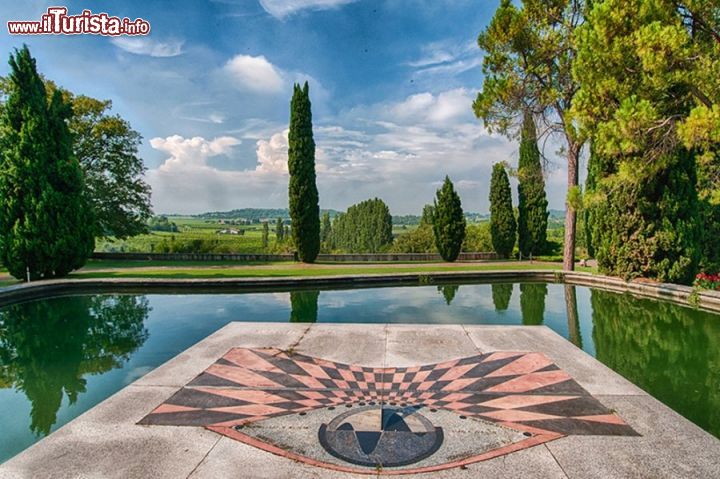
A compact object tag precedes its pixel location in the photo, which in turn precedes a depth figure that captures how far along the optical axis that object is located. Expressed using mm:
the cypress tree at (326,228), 58219
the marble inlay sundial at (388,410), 3041
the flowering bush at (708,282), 10266
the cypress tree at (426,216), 37006
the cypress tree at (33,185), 13133
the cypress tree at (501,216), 21969
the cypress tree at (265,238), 25141
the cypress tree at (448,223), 20172
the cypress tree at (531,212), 21672
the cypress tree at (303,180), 19969
